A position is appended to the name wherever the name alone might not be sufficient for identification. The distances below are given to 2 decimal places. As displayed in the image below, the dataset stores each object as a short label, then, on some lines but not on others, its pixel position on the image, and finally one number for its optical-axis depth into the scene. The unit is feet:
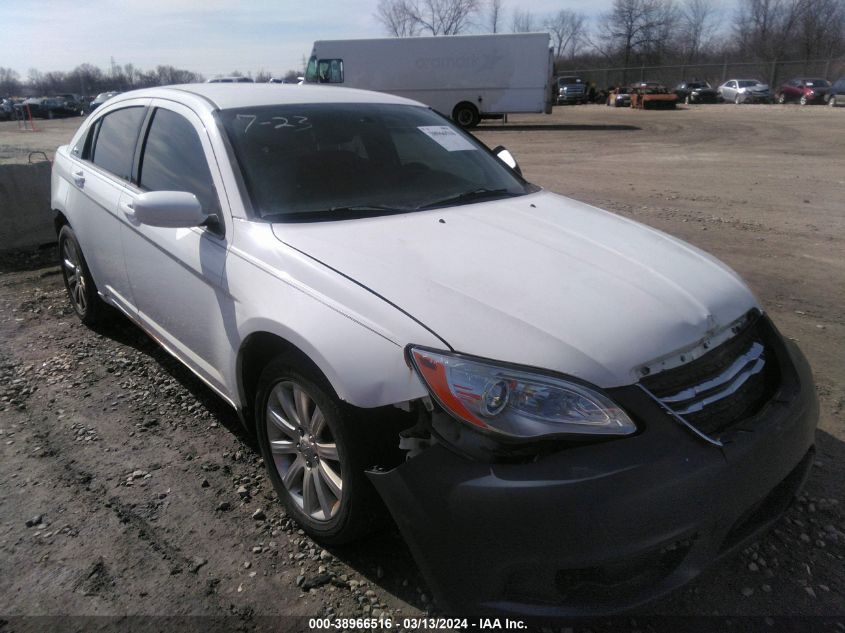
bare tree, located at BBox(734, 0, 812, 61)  214.69
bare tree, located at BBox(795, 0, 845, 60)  203.31
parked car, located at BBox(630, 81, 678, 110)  117.08
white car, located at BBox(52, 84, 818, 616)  5.87
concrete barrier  23.03
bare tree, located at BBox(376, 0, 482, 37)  237.16
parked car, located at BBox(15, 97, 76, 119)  150.71
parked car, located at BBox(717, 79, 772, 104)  125.49
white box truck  77.71
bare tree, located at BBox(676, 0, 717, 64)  246.15
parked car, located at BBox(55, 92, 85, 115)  156.97
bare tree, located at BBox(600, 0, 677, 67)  233.96
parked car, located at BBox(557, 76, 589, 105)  150.30
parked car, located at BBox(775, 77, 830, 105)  114.32
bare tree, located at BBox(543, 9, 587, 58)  270.67
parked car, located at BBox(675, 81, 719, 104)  133.59
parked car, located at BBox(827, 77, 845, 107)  108.78
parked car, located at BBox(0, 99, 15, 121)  146.61
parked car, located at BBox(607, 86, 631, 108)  135.23
